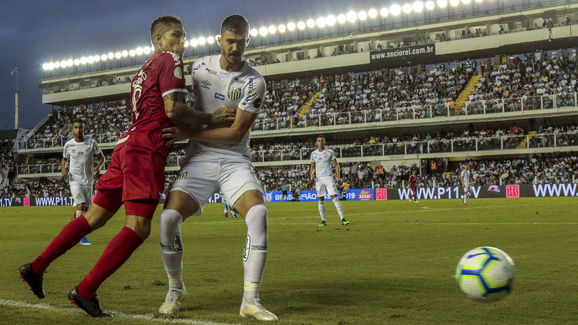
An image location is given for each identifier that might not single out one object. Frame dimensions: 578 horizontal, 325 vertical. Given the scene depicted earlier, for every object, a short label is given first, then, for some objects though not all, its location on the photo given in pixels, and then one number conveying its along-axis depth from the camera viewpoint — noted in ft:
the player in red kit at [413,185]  136.04
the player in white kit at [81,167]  49.85
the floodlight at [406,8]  212.93
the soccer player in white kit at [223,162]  19.49
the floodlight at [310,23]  227.57
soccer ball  18.75
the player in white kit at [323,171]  66.95
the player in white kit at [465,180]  114.73
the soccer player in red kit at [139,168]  18.86
